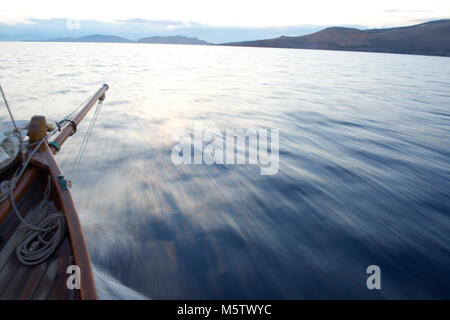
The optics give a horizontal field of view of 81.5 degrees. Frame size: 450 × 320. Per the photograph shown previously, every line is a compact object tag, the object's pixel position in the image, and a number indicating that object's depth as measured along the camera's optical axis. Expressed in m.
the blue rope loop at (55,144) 4.70
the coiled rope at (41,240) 2.85
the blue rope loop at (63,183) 3.55
